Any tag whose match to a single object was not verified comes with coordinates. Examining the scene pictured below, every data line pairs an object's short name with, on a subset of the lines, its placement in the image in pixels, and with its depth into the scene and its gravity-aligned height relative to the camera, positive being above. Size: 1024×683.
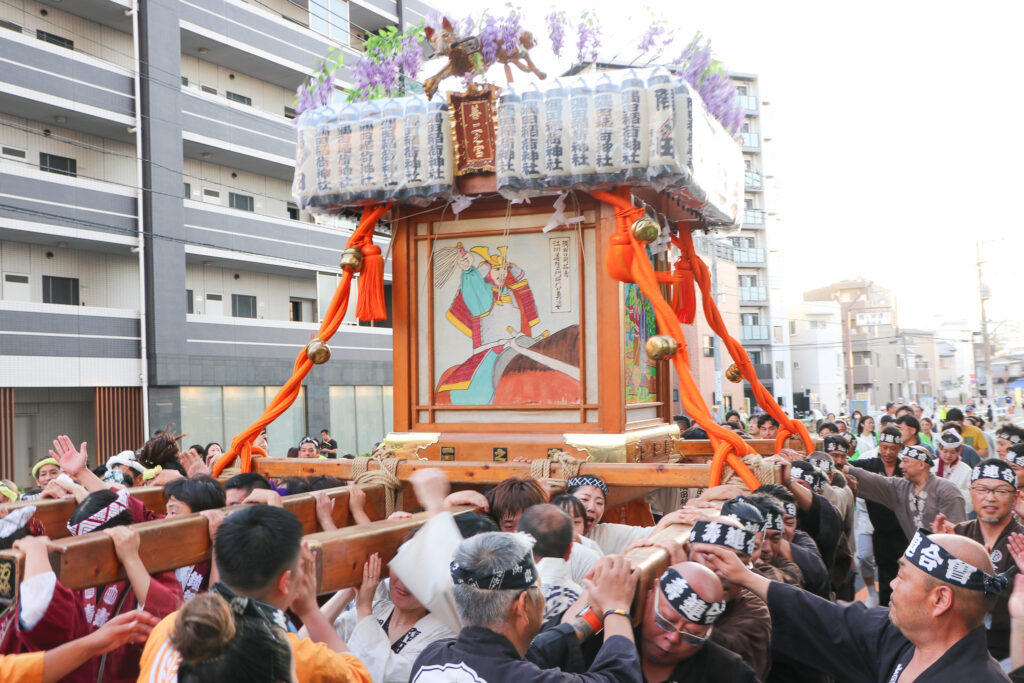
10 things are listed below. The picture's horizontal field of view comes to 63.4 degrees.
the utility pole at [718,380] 18.33 -0.24
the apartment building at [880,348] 50.47 +1.09
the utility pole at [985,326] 33.01 +1.45
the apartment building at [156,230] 16.56 +3.51
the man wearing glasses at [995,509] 4.77 -0.87
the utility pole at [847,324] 40.69 +2.30
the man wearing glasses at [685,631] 2.63 -0.86
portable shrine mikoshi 5.04 +0.91
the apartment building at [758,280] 39.72 +4.41
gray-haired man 2.40 -0.77
